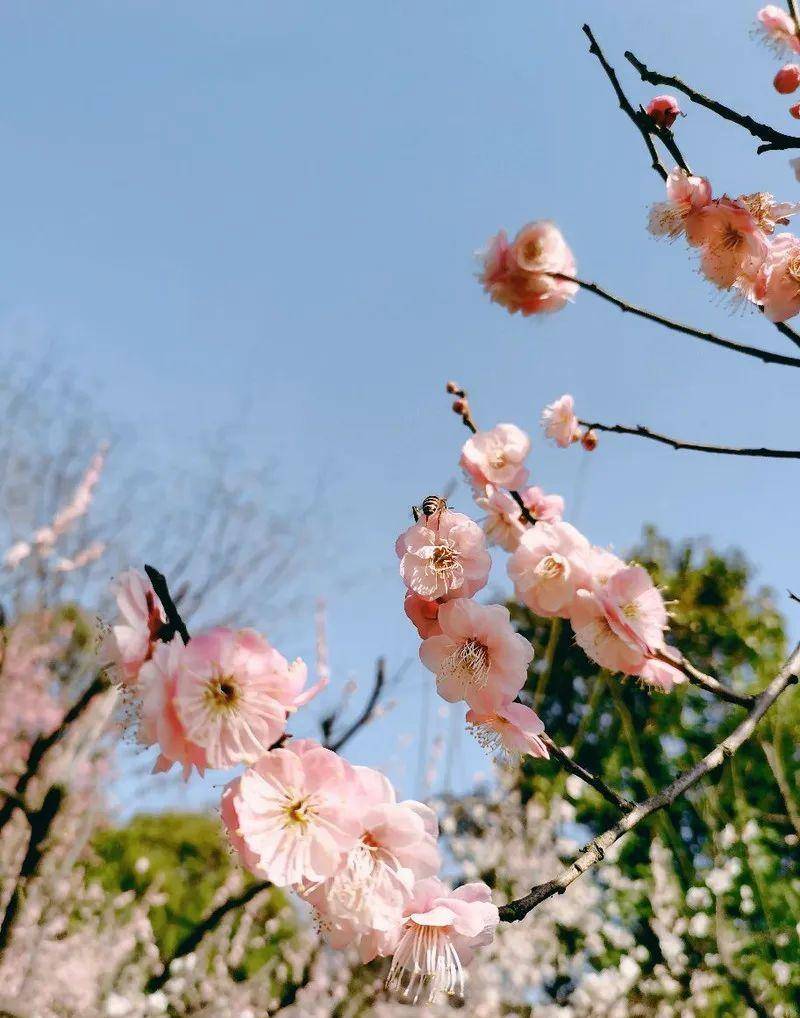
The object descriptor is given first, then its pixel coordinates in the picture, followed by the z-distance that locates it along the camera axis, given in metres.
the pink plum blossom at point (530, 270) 0.57
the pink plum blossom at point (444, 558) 0.48
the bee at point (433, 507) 0.49
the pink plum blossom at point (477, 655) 0.48
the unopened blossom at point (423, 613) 0.49
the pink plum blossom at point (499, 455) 0.59
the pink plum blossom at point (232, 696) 0.43
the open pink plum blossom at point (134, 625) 0.44
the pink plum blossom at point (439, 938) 0.44
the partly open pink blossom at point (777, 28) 0.60
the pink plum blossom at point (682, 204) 0.56
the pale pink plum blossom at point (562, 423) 0.63
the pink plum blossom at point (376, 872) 0.44
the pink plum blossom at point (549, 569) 0.53
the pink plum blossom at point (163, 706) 0.43
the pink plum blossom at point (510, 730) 0.48
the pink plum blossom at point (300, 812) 0.43
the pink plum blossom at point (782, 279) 0.55
